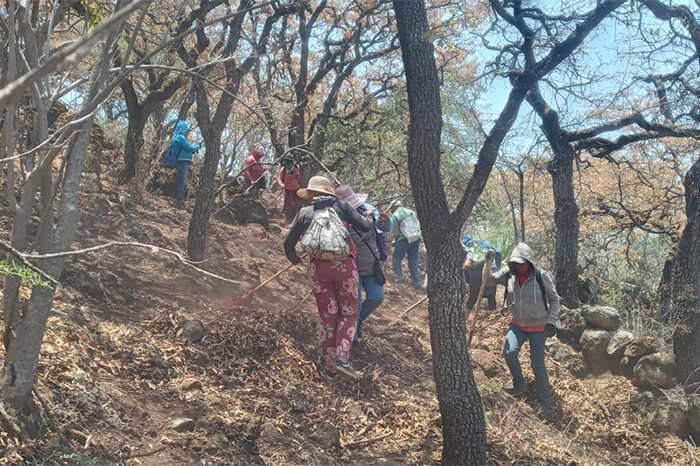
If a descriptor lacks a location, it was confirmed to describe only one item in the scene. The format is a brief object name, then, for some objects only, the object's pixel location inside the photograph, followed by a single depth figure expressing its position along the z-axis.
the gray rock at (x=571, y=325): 7.90
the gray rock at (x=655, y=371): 6.51
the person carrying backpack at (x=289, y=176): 10.87
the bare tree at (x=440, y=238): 4.20
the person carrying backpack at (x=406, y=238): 9.66
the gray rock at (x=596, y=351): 7.34
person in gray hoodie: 5.98
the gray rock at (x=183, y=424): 3.80
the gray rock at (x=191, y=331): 5.11
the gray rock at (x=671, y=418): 5.91
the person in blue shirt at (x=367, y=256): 5.70
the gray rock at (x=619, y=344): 7.19
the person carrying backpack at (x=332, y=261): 4.98
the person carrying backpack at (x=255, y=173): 10.57
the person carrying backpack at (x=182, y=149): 10.17
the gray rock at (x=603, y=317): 7.74
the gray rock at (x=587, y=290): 9.49
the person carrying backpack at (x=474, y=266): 7.98
